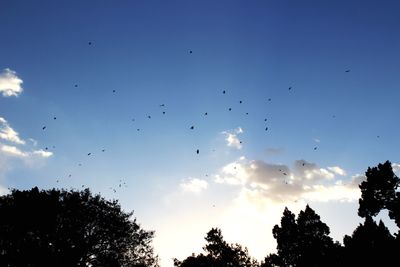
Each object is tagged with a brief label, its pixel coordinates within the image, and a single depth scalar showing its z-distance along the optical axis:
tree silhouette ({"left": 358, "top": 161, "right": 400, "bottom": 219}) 39.60
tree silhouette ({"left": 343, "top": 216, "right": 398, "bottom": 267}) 42.53
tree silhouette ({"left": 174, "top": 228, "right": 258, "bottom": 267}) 68.75
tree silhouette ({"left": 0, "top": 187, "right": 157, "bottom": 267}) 46.75
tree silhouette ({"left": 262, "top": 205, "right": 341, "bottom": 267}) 45.59
